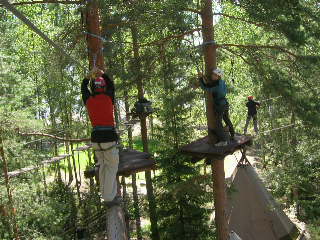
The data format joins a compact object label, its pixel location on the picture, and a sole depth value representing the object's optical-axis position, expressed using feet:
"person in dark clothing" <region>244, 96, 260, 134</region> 42.04
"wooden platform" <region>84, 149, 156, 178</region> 21.75
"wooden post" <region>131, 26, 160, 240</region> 36.31
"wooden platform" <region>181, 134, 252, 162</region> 25.22
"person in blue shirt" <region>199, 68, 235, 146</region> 24.23
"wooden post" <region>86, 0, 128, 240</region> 20.17
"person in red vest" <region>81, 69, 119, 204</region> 17.17
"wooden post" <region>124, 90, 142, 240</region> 43.80
